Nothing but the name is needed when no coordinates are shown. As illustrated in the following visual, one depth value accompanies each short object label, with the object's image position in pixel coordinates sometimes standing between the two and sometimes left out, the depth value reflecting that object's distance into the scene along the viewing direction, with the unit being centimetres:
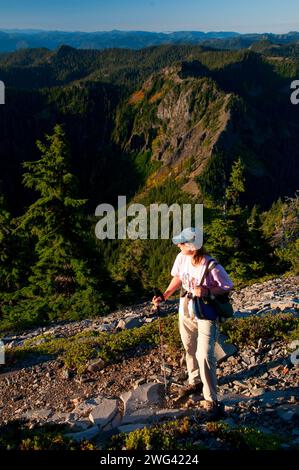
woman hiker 687
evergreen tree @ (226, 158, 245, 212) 3067
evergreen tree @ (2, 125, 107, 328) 1950
